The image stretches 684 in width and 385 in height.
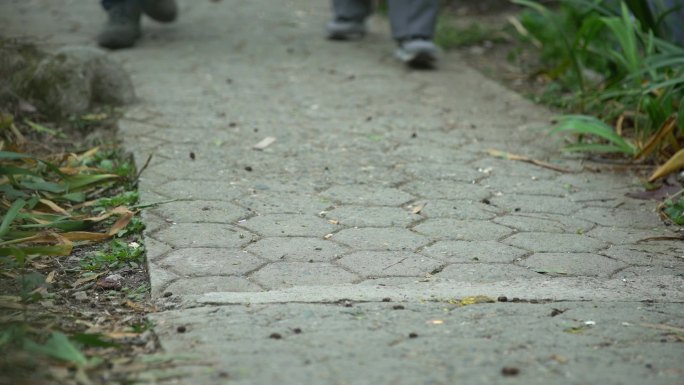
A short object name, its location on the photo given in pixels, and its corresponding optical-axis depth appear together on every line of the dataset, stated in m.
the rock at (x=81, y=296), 5.30
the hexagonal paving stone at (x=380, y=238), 6.13
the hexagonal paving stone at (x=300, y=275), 5.50
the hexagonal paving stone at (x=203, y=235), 6.03
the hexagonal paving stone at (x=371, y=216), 6.52
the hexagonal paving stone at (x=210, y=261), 5.62
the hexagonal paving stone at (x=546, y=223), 6.55
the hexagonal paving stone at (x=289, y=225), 6.27
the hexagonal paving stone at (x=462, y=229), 6.36
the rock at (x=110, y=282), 5.45
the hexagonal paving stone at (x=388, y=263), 5.71
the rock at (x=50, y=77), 8.42
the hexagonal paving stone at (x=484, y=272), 5.67
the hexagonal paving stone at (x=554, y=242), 6.19
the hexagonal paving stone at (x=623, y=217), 6.70
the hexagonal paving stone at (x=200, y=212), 6.44
